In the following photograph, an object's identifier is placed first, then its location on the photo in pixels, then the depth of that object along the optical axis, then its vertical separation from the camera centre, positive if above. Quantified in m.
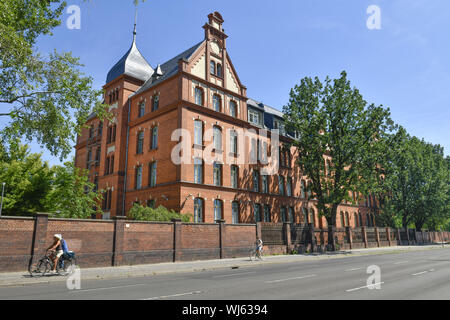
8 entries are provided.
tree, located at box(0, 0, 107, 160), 15.90 +7.87
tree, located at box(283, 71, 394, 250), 30.00 +8.81
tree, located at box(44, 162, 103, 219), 24.78 +2.68
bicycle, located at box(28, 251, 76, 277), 13.14 -1.66
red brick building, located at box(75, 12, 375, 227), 26.98 +8.39
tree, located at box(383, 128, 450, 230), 41.84 +4.84
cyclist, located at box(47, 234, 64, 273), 13.06 -0.94
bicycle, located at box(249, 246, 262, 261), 21.34 -2.12
